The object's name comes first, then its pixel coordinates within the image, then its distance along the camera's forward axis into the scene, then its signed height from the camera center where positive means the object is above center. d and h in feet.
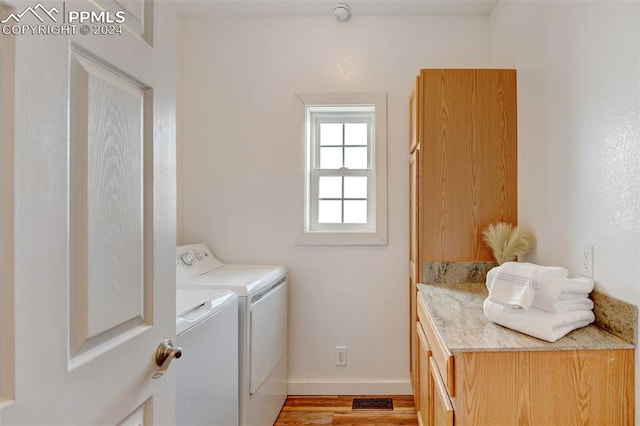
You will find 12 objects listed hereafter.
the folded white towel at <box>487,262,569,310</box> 3.93 -0.77
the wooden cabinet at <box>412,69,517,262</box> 6.63 +0.99
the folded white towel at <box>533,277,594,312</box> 3.90 -0.84
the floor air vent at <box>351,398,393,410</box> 7.88 -4.05
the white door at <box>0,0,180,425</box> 1.79 -0.03
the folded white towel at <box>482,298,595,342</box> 3.84 -1.16
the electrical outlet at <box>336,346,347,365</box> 8.43 -3.18
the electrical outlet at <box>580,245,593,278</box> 4.40 -0.60
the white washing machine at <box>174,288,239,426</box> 3.98 -1.75
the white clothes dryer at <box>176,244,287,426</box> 5.82 -1.88
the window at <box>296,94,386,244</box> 8.73 +0.91
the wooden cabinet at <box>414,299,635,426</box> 3.61 -1.67
